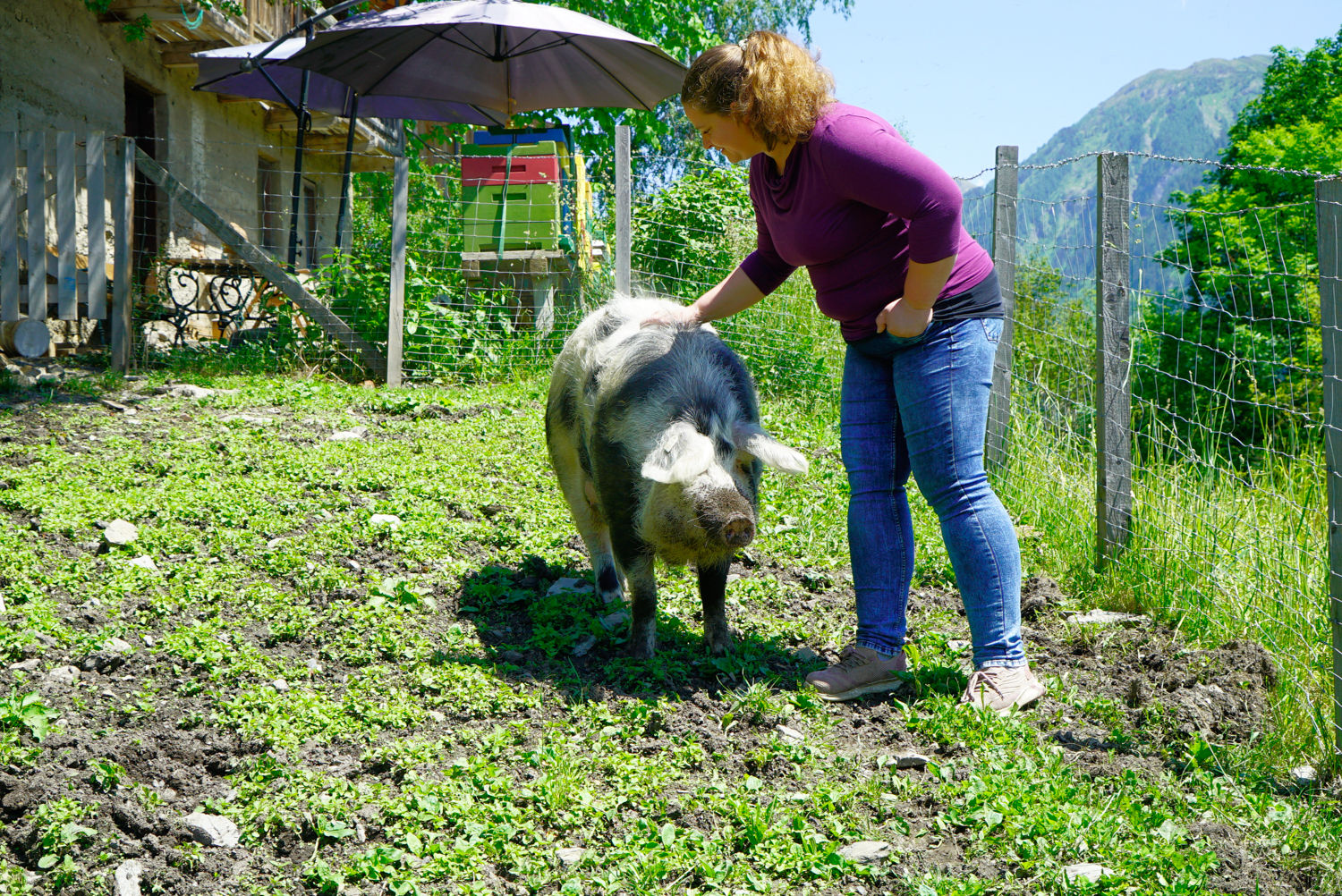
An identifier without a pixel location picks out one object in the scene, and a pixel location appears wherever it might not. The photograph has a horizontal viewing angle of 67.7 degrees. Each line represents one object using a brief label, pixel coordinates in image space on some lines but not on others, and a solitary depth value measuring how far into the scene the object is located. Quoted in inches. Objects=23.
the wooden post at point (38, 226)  284.0
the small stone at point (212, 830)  95.5
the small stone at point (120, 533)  160.7
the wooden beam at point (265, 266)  309.1
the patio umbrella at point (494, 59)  300.0
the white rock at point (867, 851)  95.0
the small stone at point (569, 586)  169.2
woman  111.1
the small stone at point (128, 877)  87.8
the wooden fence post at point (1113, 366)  163.0
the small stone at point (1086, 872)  88.0
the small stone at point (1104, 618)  153.8
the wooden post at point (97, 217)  293.6
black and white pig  127.6
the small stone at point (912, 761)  112.9
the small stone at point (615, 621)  153.4
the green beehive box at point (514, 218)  354.6
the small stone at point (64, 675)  119.7
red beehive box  355.9
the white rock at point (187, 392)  268.3
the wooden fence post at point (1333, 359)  102.5
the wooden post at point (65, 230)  291.4
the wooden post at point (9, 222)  284.2
